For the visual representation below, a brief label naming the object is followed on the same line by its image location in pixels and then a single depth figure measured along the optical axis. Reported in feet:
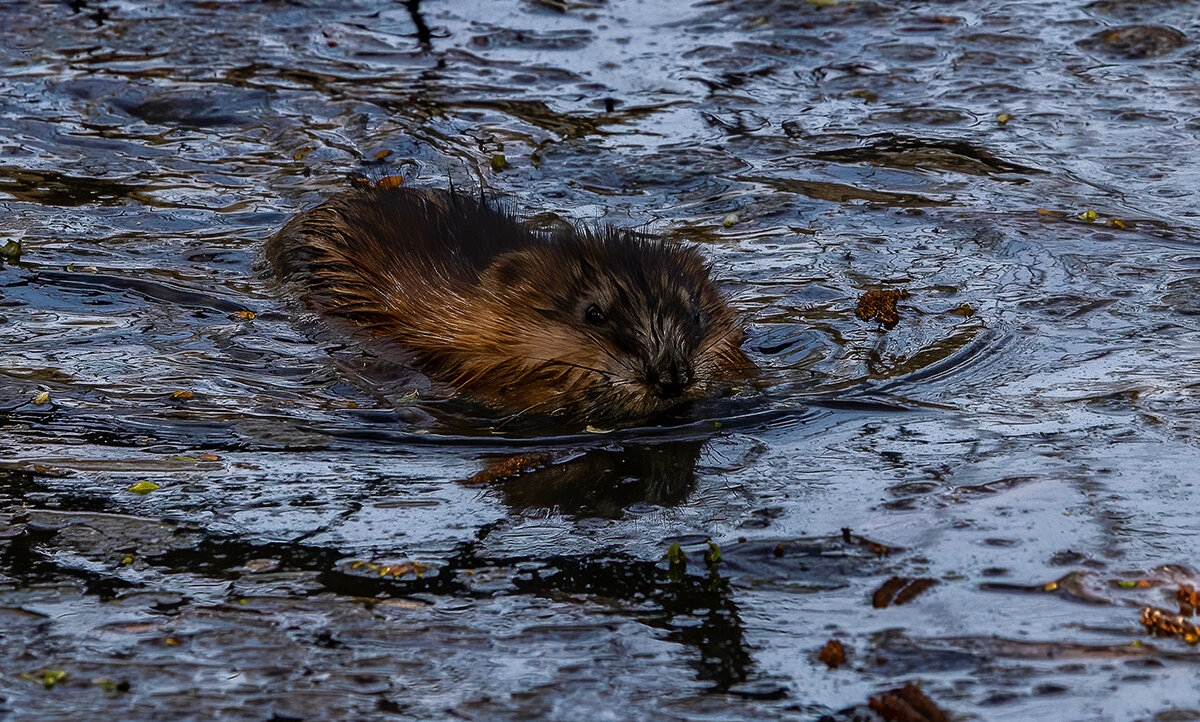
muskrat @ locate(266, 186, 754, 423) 38.75
